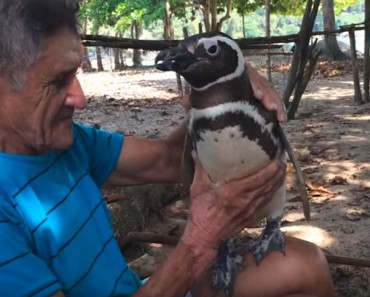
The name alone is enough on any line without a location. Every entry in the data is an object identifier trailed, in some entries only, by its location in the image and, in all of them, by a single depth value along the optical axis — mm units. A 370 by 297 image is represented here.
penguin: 1351
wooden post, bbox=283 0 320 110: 4828
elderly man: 1172
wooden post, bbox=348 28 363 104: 6612
